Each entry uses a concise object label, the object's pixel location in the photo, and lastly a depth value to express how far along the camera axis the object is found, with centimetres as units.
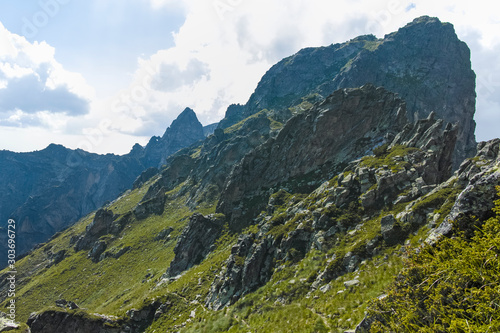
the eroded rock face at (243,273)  4288
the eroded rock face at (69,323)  4703
